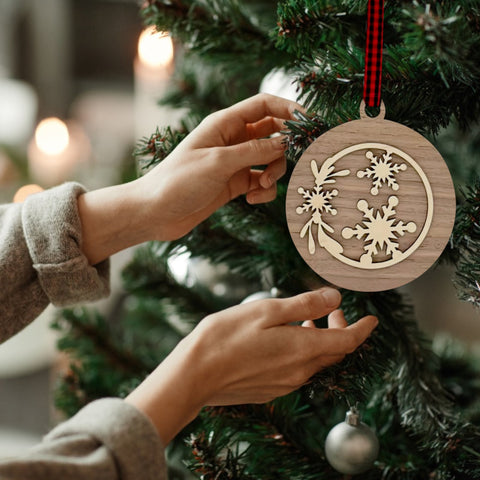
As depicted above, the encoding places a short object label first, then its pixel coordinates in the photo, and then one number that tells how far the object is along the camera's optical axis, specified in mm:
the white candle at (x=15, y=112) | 2736
